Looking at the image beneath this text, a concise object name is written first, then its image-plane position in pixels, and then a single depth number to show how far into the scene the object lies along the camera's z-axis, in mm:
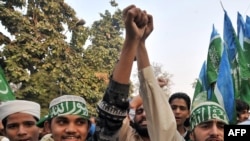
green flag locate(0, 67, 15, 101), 4531
